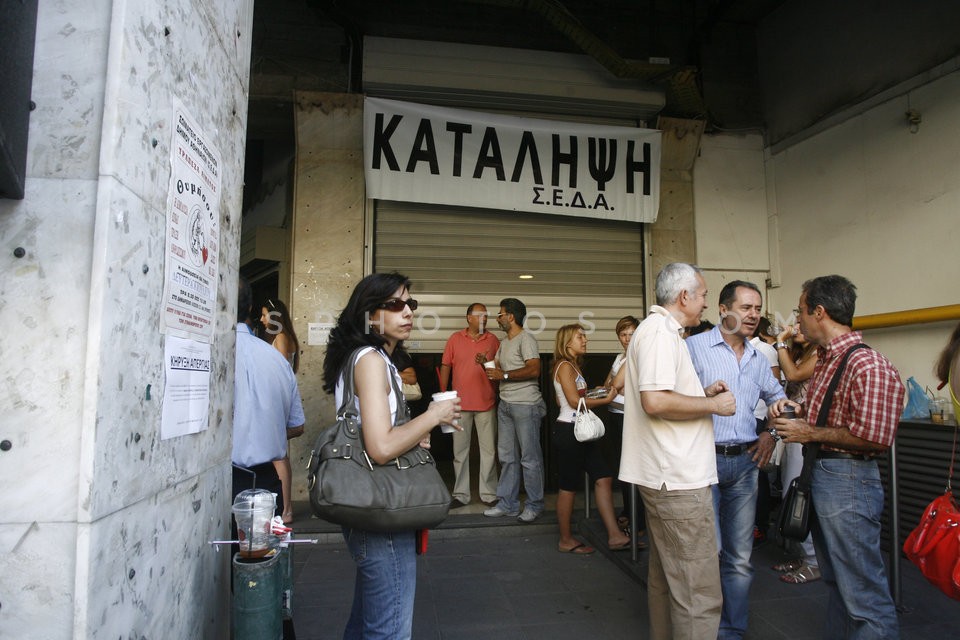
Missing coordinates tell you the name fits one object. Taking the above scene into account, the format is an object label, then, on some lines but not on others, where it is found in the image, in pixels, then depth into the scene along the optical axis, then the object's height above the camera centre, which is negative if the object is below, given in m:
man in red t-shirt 5.96 -0.26
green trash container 1.65 -0.66
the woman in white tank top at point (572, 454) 4.79 -0.69
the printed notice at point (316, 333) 6.28 +0.36
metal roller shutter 6.69 +1.24
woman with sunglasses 2.01 -0.23
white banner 6.32 +2.33
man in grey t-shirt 5.66 -0.43
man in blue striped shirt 3.10 -0.35
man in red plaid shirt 2.63 -0.45
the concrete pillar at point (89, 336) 1.22 +0.06
